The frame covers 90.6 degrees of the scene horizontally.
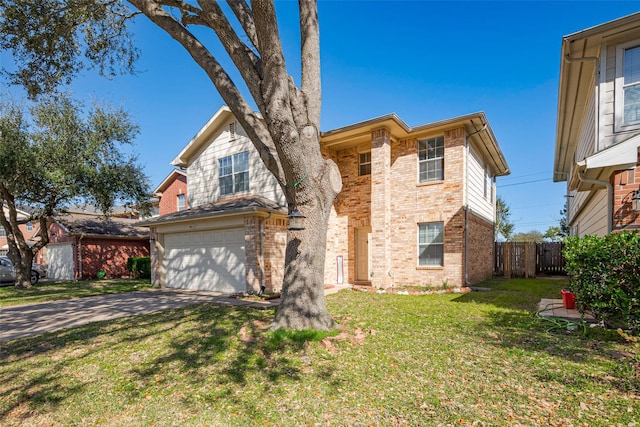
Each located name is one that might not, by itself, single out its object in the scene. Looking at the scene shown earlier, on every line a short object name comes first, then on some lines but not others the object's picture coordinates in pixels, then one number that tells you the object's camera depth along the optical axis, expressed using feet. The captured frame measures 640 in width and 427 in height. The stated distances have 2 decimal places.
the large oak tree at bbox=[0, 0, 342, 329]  16.71
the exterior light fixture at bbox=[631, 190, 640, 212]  18.06
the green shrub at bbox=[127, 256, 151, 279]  64.39
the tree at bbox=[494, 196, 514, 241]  98.27
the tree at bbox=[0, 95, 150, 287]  39.40
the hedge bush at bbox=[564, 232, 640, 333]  15.58
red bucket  20.84
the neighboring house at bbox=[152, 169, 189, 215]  69.46
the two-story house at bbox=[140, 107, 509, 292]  34.40
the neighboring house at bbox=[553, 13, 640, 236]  18.21
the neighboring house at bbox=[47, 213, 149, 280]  62.69
